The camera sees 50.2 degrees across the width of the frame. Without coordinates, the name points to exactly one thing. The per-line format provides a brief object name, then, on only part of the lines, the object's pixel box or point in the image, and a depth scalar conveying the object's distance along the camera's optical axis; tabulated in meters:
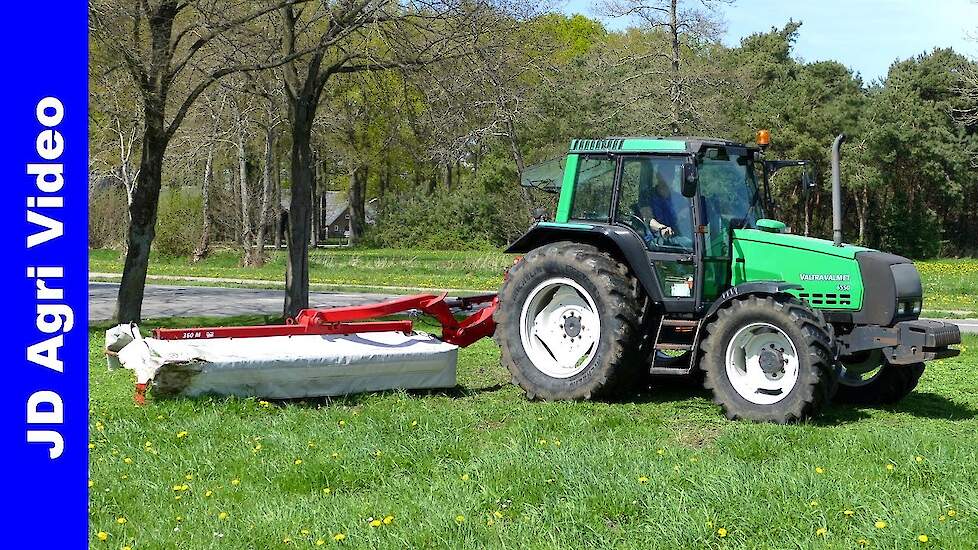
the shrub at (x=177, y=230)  41.06
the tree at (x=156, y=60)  13.70
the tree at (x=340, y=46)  15.01
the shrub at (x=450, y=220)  46.31
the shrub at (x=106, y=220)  46.57
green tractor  8.68
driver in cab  9.60
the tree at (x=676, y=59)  26.64
